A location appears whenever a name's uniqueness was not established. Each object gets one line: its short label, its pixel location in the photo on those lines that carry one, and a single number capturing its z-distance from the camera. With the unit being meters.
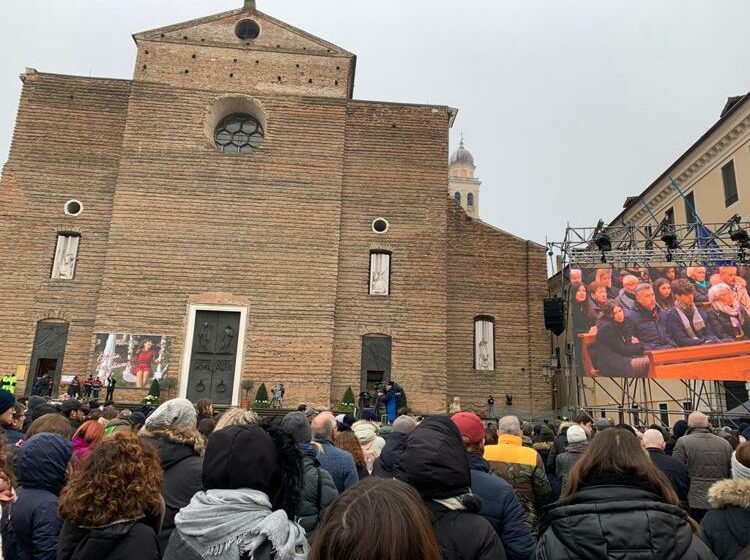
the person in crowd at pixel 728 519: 3.12
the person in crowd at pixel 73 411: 7.53
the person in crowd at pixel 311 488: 3.42
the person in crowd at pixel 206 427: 5.88
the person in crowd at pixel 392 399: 18.56
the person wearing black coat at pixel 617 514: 2.20
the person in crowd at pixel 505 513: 3.32
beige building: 19.69
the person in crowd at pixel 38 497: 3.19
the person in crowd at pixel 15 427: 4.80
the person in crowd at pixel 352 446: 5.04
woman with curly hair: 2.61
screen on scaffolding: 16.08
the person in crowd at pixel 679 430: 7.94
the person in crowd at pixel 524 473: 4.63
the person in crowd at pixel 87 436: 4.58
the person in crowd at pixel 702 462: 5.59
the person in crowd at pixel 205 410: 7.56
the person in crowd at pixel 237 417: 3.39
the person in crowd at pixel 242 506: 2.38
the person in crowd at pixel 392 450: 4.46
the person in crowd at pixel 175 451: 3.43
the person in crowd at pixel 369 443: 5.68
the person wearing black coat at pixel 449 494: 2.45
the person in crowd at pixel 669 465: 5.18
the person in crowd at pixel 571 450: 5.56
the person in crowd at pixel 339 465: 4.24
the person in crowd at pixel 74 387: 18.31
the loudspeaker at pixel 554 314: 18.34
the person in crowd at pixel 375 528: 1.45
